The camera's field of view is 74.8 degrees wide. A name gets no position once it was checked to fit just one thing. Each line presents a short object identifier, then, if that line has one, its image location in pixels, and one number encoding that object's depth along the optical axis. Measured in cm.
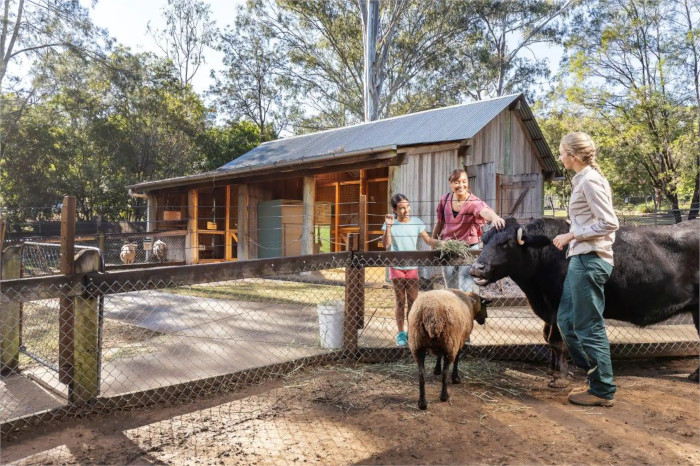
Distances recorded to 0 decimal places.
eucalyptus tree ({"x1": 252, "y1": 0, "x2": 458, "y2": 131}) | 2355
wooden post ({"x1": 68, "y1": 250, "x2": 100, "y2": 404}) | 324
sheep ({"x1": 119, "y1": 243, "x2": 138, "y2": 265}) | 1291
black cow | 397
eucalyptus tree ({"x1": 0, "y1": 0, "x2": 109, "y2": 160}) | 2250
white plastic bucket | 476
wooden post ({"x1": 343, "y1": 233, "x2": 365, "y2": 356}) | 464
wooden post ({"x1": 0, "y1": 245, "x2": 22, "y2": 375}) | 415
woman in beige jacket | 336
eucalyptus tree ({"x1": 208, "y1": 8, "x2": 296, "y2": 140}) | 3039
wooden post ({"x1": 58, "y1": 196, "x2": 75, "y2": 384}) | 323
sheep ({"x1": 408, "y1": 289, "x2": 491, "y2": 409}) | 340
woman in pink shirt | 468
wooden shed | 1131
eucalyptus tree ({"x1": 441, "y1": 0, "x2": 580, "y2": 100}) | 2545
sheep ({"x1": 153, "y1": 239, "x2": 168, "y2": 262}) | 1408
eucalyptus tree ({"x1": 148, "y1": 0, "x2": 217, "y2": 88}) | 3375
